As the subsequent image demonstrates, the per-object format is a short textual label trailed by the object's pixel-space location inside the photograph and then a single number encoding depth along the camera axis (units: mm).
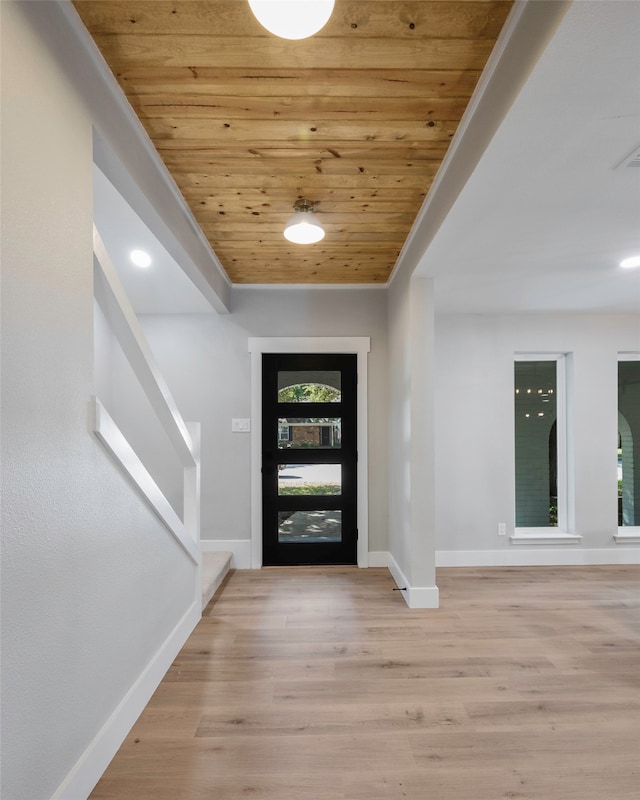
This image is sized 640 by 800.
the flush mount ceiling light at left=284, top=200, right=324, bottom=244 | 2492
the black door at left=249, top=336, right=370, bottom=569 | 4023
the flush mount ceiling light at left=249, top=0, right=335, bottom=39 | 1145
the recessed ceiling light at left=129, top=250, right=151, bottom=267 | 2699
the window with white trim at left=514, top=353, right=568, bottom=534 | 4281
